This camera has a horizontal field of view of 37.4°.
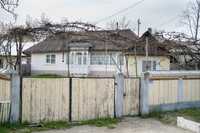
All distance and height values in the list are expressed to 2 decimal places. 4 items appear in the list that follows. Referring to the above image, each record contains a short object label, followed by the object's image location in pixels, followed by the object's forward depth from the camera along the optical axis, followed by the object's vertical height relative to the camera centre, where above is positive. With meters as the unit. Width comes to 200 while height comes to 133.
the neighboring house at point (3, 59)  22.21 +0.60
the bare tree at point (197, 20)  35.03 +5.58
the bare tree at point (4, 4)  7.74 +1.63
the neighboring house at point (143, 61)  17.29 +0.43
